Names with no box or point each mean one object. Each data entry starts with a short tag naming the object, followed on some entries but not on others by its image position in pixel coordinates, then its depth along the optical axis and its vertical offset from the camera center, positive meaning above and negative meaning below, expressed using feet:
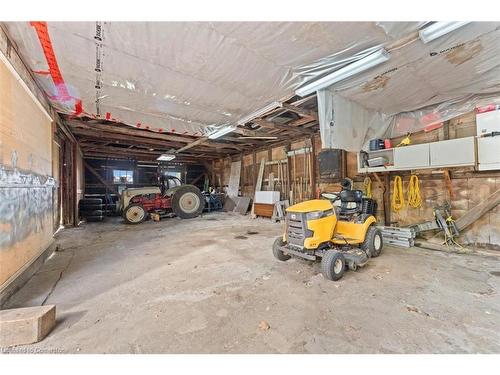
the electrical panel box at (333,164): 16.26 +1.68
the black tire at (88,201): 21.77 -0.90
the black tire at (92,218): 21.67 -2.59
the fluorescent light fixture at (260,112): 11.33 +4.33
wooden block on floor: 4.31 -2.70
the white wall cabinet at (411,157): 10.82 +1.44
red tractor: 21.84 -1.13
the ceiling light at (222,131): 14.99 +4.15
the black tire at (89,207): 21.74 -1.47
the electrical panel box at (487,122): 9.26 +2.66
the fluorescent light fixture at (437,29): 5.70 +4.16
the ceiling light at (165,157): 28.11 +4.61
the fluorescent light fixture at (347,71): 6.93 +4.11
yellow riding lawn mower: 7.81 -1.92
